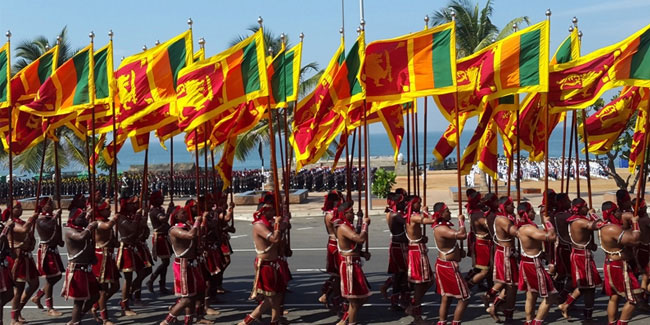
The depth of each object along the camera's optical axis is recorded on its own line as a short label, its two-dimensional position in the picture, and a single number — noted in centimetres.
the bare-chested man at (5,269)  1138
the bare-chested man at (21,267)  1223
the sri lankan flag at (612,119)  1498
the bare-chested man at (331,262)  1272
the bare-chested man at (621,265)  1059
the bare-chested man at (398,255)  1265
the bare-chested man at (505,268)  1163
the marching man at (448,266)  1095
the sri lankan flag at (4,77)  1307
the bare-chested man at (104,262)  1230
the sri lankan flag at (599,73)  1214
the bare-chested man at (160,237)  1409
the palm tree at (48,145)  3238
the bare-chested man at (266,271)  1113
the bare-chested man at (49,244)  1254
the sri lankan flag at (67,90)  1302
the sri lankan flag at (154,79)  1344
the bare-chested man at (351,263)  1120
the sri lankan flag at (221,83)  1238
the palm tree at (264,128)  3162
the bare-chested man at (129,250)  1309
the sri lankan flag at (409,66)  1227
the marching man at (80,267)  1145
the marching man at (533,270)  1076
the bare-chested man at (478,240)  1297
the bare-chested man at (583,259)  1159
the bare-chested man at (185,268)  1134
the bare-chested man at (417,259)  1166
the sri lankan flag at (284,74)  1389
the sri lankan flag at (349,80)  1327
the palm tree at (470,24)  3073
